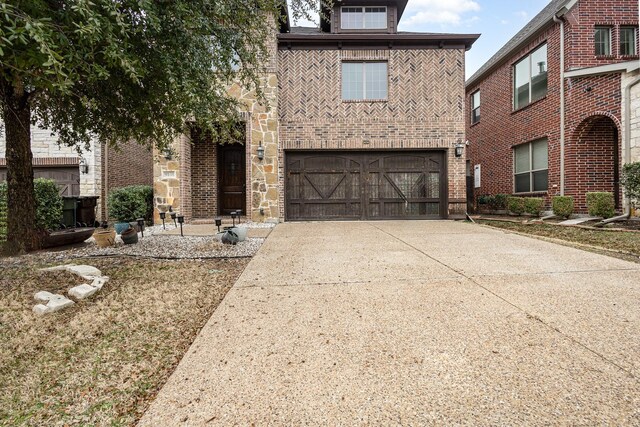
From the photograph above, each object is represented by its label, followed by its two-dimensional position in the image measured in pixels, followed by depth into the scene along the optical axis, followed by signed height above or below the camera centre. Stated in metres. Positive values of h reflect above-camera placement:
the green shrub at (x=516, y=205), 9.88 -0.10
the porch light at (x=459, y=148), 9.09 +1.55
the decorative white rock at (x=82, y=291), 2.81 -0.76
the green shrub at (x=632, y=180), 6.73 +0.44
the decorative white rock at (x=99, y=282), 3.03 -0.74
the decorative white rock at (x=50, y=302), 2.52 -0.79
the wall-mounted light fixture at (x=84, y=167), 9.62 +1.18
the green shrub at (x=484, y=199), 12.01 +0.12
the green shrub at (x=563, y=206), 8.34 -0.12
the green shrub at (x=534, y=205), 9.30 -0.10
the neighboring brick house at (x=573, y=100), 7.92 +2.81
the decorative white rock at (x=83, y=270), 3.31 -0.69
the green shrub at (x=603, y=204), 7.34 -0.07
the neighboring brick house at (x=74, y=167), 9.78 +1.24
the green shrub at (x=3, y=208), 5.66 -0.02
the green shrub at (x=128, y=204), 8.38 +0.04
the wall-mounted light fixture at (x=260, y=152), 8.77 +1.44
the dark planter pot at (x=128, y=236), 5.37 -0.52
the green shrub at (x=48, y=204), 6.18 +0.05
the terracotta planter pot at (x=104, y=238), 5.20 -0.52
